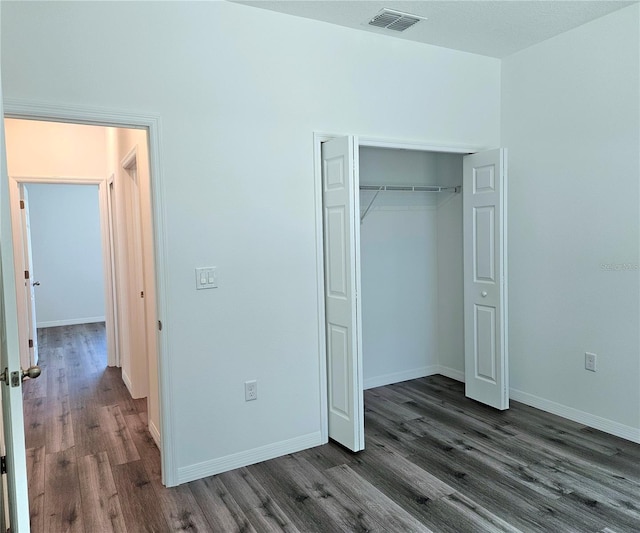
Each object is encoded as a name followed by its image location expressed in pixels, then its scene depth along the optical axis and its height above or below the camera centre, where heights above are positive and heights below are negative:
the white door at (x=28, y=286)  5.28 -0.39
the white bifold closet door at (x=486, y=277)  3.74 -0.31
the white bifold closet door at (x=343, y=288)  3.13 -0.30
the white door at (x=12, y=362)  1.59 -0.36
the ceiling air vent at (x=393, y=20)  3.10 +1.41
